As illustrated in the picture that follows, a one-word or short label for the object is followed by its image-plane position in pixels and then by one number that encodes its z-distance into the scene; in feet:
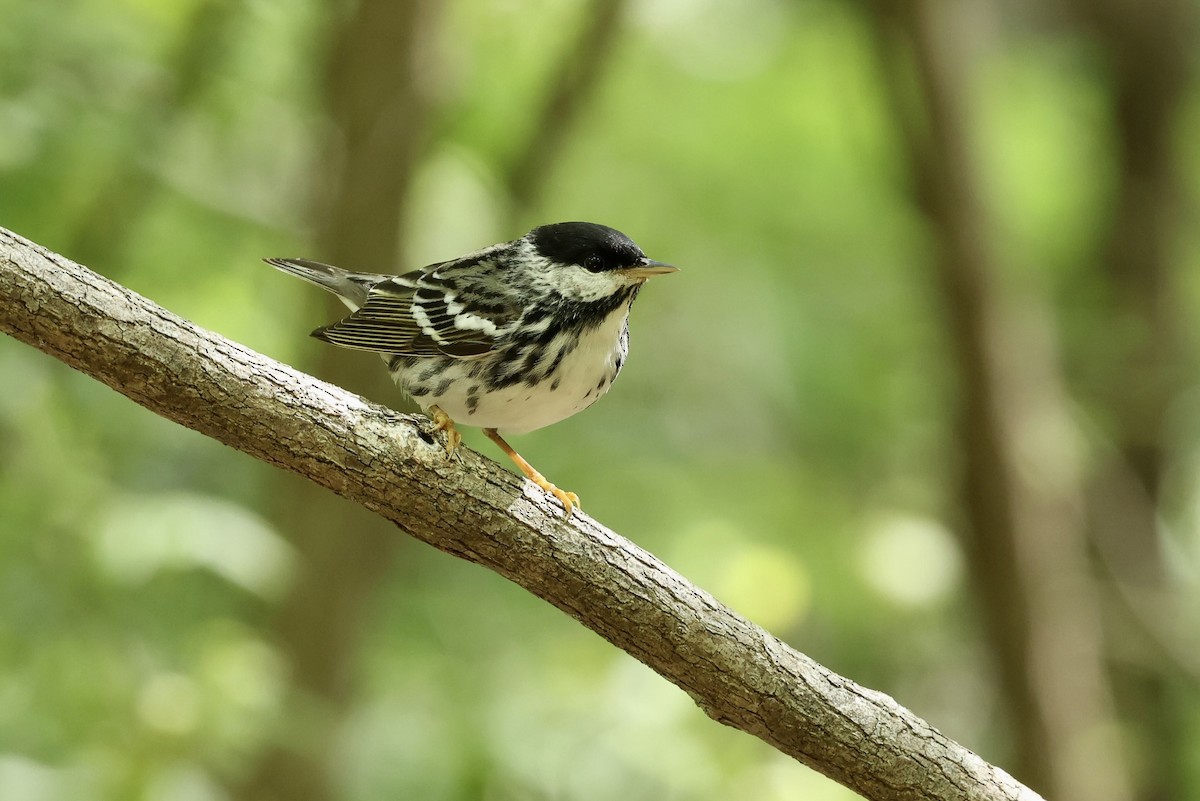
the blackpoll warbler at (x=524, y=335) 23.56
